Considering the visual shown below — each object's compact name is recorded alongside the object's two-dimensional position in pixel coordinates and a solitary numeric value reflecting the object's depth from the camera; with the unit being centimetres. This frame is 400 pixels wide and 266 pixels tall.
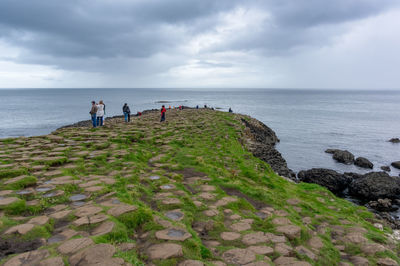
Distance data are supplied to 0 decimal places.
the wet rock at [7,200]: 546
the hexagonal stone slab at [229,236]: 521
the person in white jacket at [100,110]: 1930
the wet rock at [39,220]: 477
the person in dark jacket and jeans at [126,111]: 2430
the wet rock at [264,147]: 1870
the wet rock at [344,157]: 2712
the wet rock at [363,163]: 2569
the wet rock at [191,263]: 384
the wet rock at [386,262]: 508
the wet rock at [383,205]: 1503
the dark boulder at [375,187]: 1652
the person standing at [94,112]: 1927
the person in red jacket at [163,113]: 2501
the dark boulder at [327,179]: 1870
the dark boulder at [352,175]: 2093
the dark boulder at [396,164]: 2618
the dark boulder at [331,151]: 3063
